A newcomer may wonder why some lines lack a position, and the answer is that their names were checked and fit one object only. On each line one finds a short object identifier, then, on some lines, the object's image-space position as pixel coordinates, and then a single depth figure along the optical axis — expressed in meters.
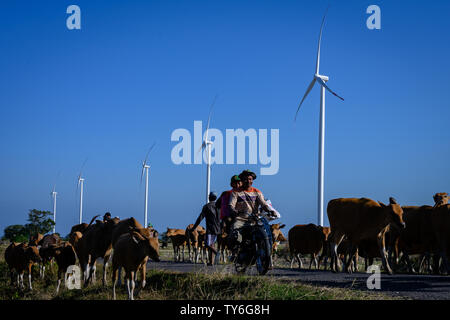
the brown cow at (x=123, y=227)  13.34
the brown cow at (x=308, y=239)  22.72
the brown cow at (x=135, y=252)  10.49
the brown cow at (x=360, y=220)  15.71
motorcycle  11.59
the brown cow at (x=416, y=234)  18.12
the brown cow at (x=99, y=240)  14.54
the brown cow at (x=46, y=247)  18.08
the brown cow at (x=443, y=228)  16.22
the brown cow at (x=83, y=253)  15.05
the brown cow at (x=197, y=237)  26.92
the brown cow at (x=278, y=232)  24.13
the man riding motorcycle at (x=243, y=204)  11.98
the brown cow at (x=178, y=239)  29.23
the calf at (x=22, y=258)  18.97
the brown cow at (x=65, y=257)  16.69
